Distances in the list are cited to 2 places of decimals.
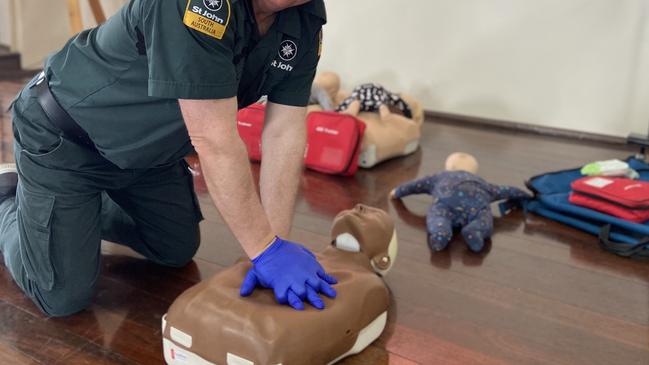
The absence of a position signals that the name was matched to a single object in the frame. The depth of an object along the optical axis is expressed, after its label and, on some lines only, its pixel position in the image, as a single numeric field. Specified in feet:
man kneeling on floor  2.99
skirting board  8.77
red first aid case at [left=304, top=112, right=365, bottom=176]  6.91
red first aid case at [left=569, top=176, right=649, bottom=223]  5.40
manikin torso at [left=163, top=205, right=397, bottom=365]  3.16
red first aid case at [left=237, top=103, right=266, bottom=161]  7.29
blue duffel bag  5.22
